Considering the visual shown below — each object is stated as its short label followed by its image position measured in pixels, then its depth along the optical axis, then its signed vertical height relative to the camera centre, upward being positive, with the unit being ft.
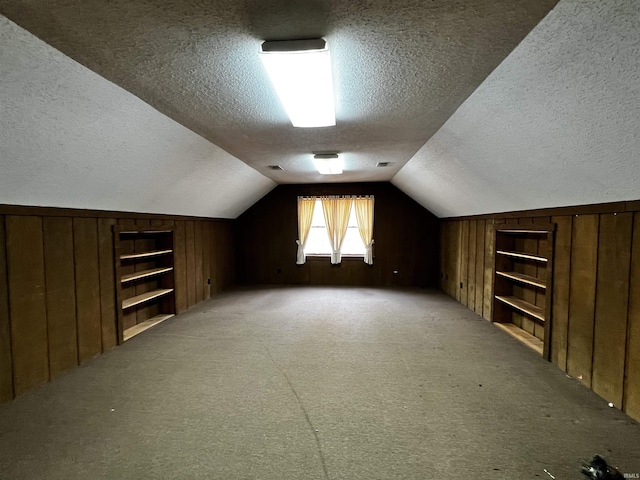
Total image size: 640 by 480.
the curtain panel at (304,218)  22.15 +0.75
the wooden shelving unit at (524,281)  9.82 -2.00
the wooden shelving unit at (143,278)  11.52 -2.27
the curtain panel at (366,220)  21.56 +0.60
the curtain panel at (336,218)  21.80 +0.75
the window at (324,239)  22.34 -0.82
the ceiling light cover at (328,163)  12.58 +3.08
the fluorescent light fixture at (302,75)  4.81 +2.88
